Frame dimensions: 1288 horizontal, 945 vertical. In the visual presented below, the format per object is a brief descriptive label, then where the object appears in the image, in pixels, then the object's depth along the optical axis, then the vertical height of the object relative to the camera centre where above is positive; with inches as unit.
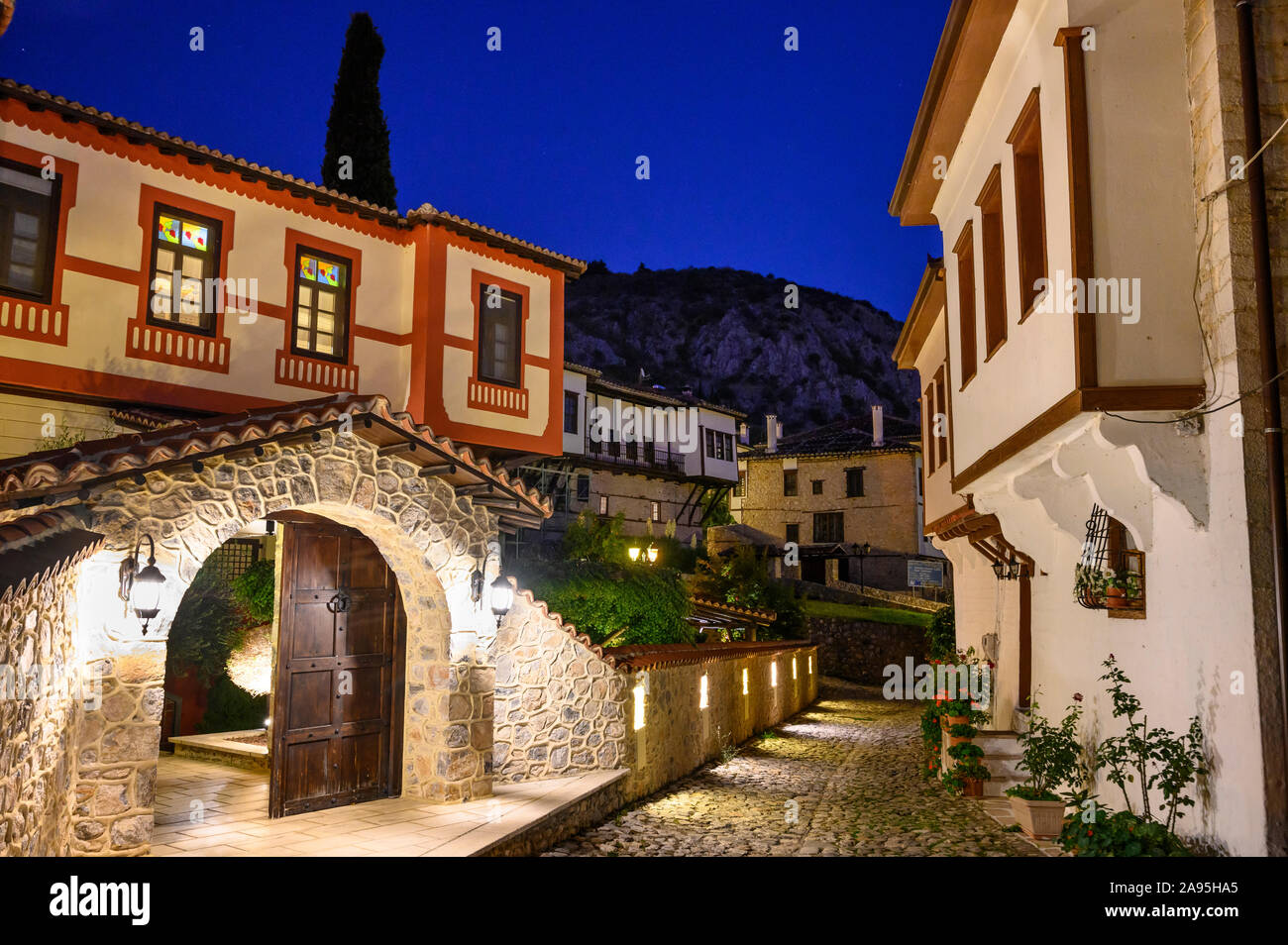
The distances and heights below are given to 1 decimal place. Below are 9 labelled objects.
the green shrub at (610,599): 569.0 -16.2
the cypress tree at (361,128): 788.0 +386.2
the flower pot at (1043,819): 331.3 -87.4
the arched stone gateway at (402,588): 245.8 -8.6
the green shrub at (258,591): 529.3 -12.2
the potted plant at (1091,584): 290.9 -2.3
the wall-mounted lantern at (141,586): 248.8 -4.5
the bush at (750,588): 1095.0 -16.5
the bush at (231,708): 557.9 -84.2
